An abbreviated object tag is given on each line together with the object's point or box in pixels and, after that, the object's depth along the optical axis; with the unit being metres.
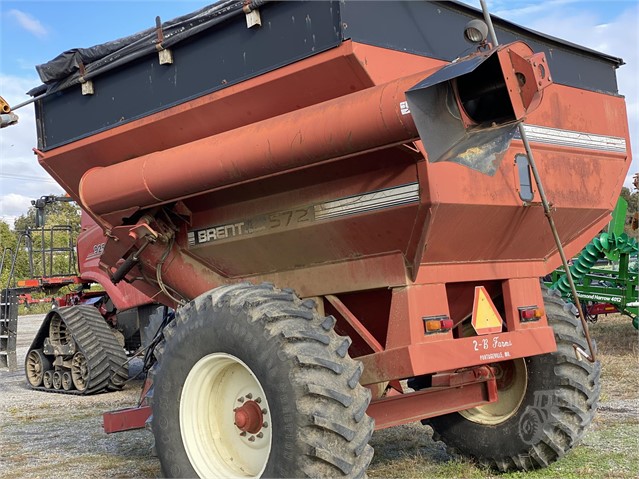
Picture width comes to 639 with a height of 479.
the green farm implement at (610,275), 10.48
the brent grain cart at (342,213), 3.38
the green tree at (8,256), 31.39
